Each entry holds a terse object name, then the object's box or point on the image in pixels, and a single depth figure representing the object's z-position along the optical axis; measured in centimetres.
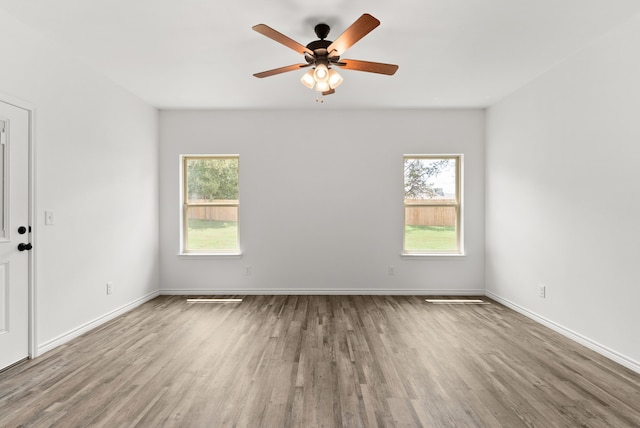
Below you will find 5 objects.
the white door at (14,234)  264
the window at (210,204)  517
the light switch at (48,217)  303
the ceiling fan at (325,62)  250
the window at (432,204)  515
